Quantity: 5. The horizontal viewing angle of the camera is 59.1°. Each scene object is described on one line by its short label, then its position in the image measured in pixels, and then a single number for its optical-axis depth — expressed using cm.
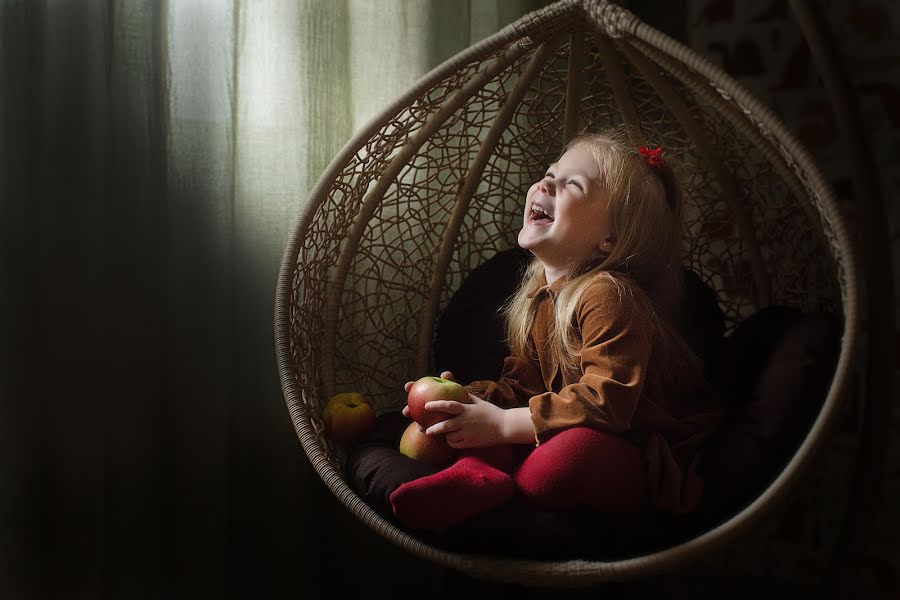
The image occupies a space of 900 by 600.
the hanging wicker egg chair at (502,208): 106
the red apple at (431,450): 110
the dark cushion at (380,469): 104
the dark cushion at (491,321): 130
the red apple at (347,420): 121
